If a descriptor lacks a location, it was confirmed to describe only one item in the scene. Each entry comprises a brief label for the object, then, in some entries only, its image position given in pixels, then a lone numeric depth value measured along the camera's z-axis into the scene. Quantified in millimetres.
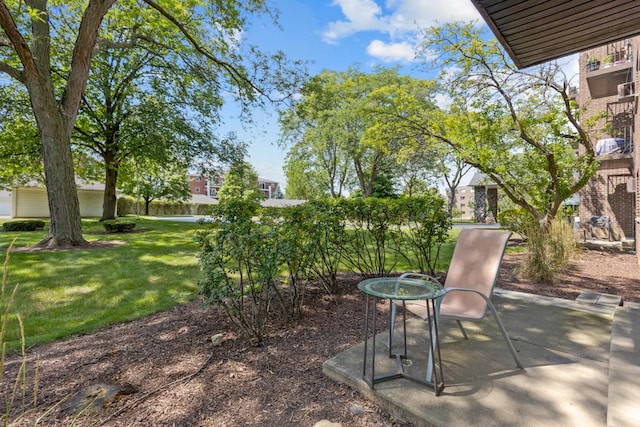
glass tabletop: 1987
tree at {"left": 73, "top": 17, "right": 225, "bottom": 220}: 11781
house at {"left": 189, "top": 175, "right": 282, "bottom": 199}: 65875
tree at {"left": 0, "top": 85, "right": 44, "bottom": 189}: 10539
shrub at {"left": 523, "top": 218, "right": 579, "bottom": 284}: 5062
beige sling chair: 2434
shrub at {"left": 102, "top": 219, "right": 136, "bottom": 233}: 10797
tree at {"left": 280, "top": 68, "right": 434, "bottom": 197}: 19562
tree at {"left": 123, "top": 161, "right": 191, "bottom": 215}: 27891
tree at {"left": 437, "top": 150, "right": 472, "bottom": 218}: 26556
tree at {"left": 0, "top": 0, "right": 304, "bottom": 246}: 7113
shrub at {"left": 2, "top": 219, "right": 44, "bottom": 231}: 11195
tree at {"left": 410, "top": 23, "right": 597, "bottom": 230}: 7461
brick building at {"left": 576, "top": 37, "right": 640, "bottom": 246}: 10867
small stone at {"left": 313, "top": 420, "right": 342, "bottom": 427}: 1818
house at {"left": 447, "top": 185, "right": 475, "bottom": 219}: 80000
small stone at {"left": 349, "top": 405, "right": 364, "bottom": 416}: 1943
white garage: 20406
